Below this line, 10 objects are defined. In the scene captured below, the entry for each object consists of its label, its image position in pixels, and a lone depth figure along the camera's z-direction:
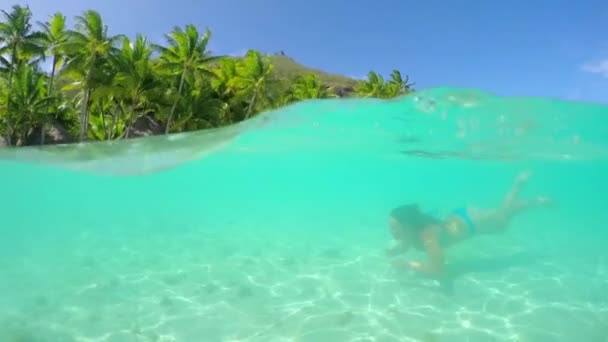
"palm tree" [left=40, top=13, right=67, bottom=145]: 31.95
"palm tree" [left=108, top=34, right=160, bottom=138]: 27.08
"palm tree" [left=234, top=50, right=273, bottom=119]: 32.41
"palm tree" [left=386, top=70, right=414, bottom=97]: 52.44
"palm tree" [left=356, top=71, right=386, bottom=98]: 47.78
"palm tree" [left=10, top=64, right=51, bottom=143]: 27.30
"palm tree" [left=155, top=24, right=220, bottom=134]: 30.23
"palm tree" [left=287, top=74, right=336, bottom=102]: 37.47
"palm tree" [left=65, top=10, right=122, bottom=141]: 27.05
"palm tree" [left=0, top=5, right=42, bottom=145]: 31.12
